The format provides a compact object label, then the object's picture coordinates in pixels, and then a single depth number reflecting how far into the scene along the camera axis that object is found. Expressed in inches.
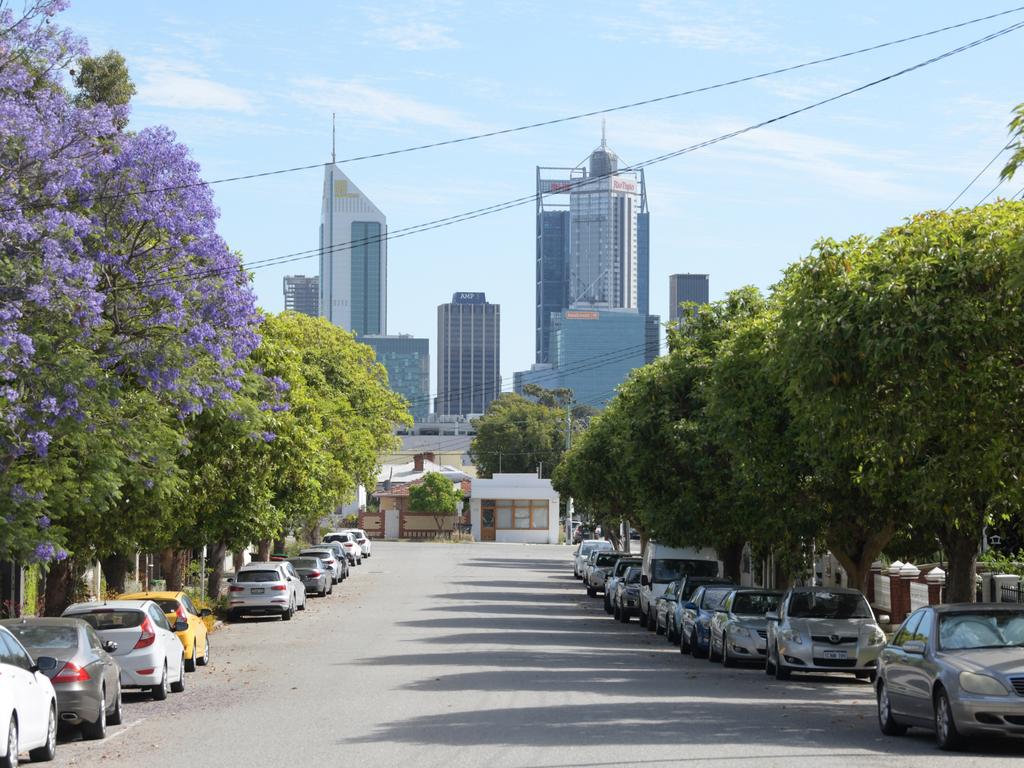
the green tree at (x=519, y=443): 5925.2
